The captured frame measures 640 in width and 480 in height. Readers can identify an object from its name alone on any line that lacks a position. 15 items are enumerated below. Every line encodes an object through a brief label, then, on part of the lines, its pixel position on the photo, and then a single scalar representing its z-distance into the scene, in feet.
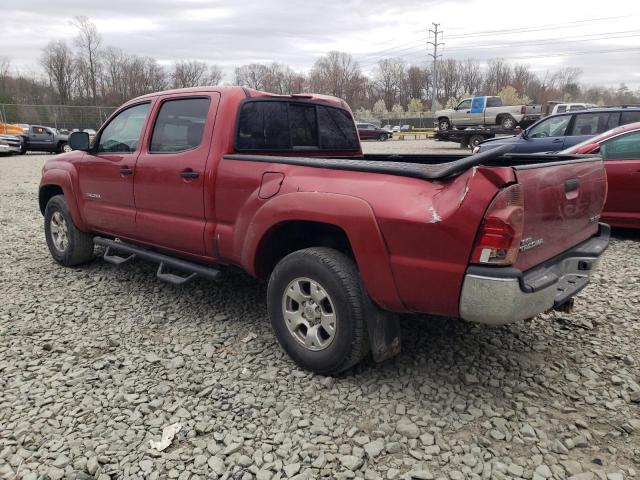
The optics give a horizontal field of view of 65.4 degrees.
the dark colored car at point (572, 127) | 30.37
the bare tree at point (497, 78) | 369.71
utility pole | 225.52
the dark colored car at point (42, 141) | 80.43
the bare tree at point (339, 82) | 306.14
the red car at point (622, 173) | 20.59
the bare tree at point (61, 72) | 226.79
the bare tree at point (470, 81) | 360.24
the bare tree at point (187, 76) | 269.03
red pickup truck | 8.11
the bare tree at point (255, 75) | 303.09
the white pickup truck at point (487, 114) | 86.82
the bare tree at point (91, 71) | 231.09
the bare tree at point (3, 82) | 193.88
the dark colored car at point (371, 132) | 134.51
